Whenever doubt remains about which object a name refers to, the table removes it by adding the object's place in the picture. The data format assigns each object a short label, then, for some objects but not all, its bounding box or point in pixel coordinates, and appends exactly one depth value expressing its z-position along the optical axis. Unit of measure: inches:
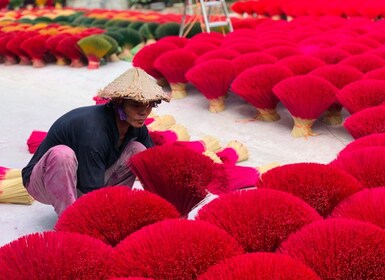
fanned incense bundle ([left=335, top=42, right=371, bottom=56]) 169.9
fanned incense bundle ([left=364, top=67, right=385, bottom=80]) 137.6
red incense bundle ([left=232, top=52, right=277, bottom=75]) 155.2
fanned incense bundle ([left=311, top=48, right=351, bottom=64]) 163.8
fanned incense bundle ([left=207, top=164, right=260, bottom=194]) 104.3
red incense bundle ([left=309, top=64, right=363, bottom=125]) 139.9
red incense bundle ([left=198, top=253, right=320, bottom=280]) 49.7
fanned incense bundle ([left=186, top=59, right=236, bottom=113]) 150.6
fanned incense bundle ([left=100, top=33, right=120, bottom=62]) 219.9
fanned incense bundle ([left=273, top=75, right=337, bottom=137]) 131.5
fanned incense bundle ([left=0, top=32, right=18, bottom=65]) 236.7
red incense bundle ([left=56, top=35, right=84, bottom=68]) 218.2
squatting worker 83.8
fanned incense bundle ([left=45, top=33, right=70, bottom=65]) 222.2
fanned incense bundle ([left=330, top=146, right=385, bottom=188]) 79.6
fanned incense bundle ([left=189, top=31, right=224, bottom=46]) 197.0
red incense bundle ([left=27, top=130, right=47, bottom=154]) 131.3
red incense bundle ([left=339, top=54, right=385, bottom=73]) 150.3
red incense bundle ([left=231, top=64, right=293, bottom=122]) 140.9
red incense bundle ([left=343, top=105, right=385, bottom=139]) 111.0
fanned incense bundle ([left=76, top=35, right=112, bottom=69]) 212.1
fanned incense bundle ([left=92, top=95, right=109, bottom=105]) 138.9
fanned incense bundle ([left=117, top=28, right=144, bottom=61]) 246.9
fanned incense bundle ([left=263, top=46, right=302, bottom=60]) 168.1
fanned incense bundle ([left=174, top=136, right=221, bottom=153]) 117.6
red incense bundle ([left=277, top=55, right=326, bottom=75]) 152.0
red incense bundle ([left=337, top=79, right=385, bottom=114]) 127.2
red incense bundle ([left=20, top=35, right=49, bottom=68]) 223.6
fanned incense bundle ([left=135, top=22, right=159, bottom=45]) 274.7
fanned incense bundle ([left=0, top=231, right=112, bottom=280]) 53.4
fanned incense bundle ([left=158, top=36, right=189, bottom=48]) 191.5
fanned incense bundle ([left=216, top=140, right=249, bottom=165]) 121.9
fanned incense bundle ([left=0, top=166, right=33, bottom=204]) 101.5
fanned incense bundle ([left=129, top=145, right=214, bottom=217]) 79.9
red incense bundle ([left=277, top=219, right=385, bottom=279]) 55.4
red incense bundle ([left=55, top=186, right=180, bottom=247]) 64.5
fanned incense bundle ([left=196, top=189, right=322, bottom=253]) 61.5
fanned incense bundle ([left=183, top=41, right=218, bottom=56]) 177.6
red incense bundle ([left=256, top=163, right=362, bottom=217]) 72.7
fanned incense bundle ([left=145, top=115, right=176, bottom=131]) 136.0
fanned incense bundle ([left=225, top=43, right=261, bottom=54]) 176.7
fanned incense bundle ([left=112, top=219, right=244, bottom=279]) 54.4
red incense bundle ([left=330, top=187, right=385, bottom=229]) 64.2
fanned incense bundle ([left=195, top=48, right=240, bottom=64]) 166.1
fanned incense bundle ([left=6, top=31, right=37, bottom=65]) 230.2
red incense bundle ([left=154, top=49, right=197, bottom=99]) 165.9
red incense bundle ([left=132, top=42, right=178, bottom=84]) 175.5
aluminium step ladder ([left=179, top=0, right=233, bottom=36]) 255.0
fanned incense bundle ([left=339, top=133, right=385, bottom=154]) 93.7
